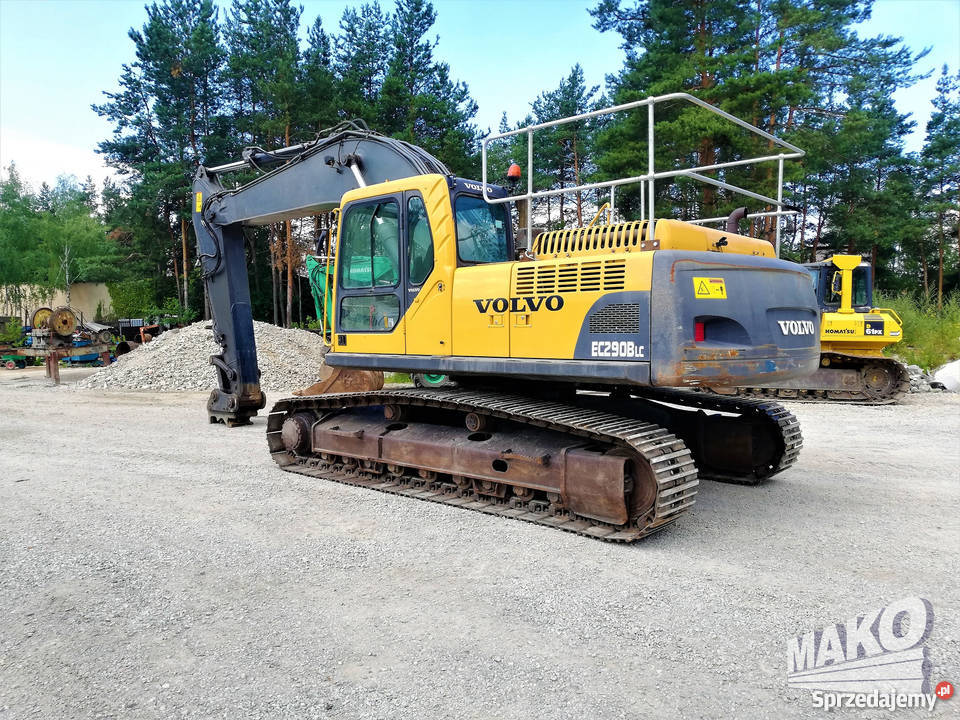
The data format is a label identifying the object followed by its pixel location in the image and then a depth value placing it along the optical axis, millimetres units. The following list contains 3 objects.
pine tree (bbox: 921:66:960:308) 34219
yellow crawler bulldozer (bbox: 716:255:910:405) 12609
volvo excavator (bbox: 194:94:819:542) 4648
